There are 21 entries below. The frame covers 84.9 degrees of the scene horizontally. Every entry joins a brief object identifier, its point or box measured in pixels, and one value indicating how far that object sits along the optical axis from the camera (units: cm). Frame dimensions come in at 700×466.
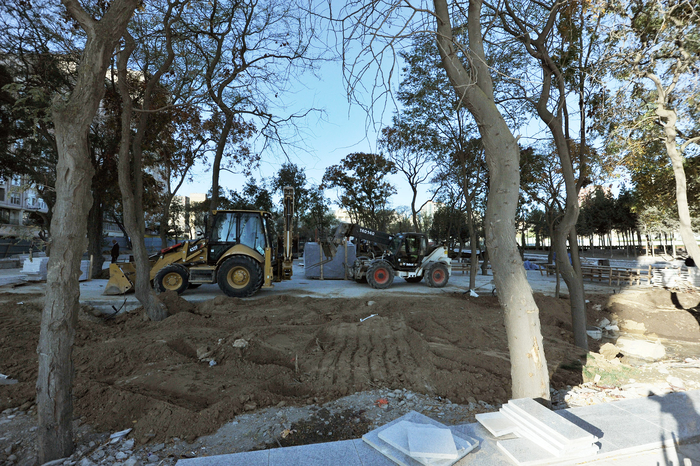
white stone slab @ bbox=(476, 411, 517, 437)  269
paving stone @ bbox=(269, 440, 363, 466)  238
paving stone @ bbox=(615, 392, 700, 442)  279
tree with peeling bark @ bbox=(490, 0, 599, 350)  630
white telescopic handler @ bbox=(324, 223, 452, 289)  1477
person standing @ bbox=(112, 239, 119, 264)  1881
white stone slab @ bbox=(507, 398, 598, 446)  241
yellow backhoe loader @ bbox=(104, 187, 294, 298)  1104
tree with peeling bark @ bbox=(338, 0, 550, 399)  322
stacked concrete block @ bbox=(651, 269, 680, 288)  1434
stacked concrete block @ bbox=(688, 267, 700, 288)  1355
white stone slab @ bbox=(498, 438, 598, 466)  237
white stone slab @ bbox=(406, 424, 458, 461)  235
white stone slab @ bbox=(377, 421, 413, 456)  248
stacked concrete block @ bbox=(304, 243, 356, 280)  1852
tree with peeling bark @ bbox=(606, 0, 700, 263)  672
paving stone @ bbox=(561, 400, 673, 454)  258
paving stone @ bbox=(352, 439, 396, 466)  238
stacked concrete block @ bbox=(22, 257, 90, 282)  1460
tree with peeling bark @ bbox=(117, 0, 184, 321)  712
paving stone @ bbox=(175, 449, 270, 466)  236
